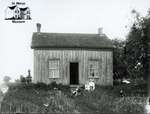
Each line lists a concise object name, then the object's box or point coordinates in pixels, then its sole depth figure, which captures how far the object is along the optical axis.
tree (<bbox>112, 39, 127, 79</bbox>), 36.38
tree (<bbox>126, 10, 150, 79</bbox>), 25.50
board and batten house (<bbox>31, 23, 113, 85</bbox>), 28.64
